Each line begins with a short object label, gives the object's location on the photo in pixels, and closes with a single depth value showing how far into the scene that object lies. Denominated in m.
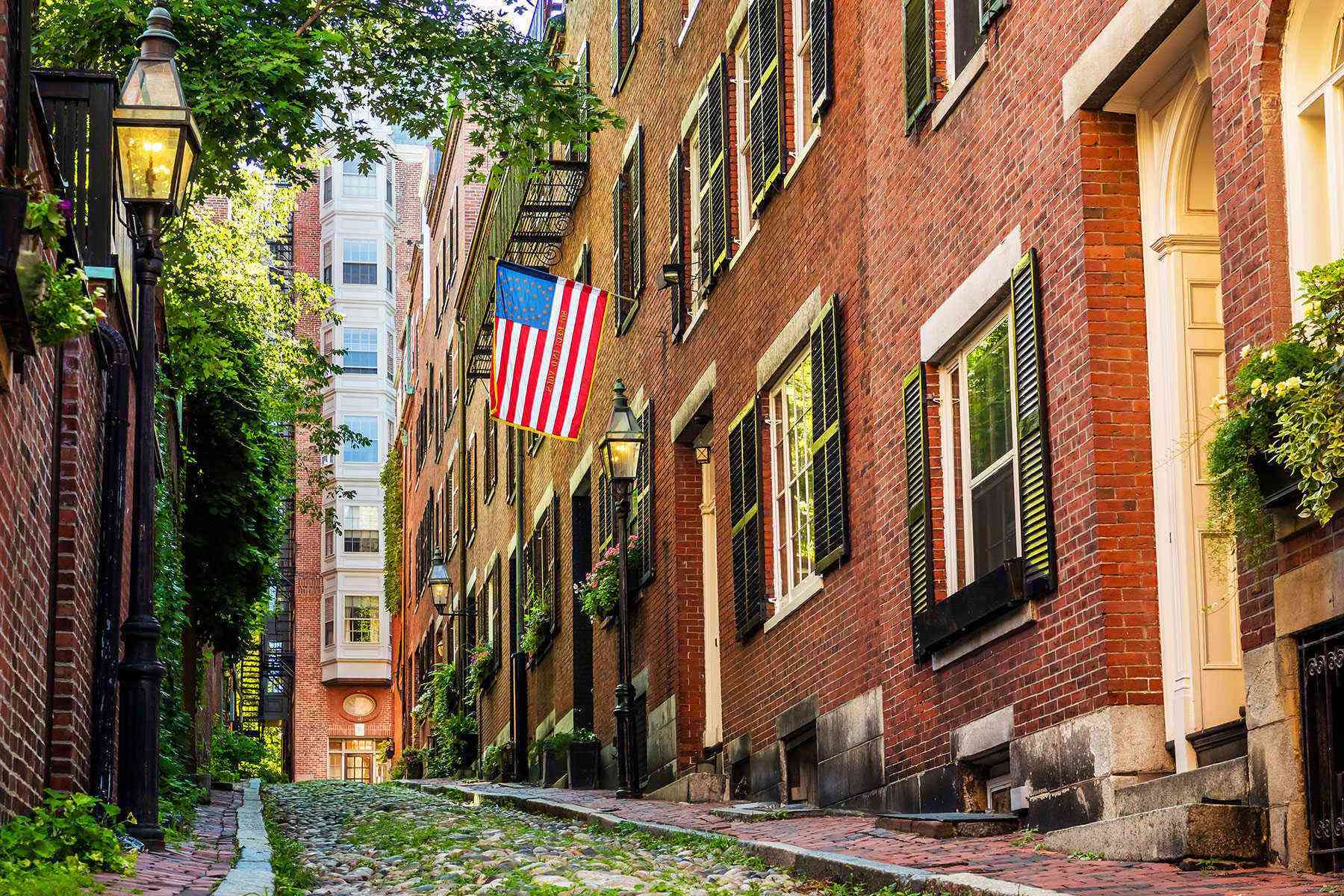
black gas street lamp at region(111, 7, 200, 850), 10.06
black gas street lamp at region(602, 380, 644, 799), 17.77
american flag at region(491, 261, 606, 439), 19.53
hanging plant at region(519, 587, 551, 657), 27.03
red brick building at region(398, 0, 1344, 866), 7.79
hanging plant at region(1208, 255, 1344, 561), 6.58
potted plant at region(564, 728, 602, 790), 23.09
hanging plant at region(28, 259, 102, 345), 8.32
